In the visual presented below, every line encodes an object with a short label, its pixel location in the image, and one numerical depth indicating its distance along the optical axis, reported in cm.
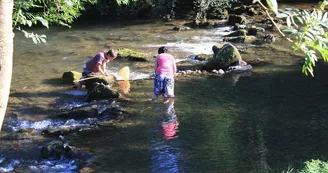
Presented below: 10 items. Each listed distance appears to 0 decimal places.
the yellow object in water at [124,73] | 1302
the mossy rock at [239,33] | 1908
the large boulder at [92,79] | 1219
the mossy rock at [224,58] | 1403
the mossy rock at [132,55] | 1565
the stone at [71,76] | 1320
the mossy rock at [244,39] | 1807
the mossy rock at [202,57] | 1534
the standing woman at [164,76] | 1098
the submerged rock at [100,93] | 1132
